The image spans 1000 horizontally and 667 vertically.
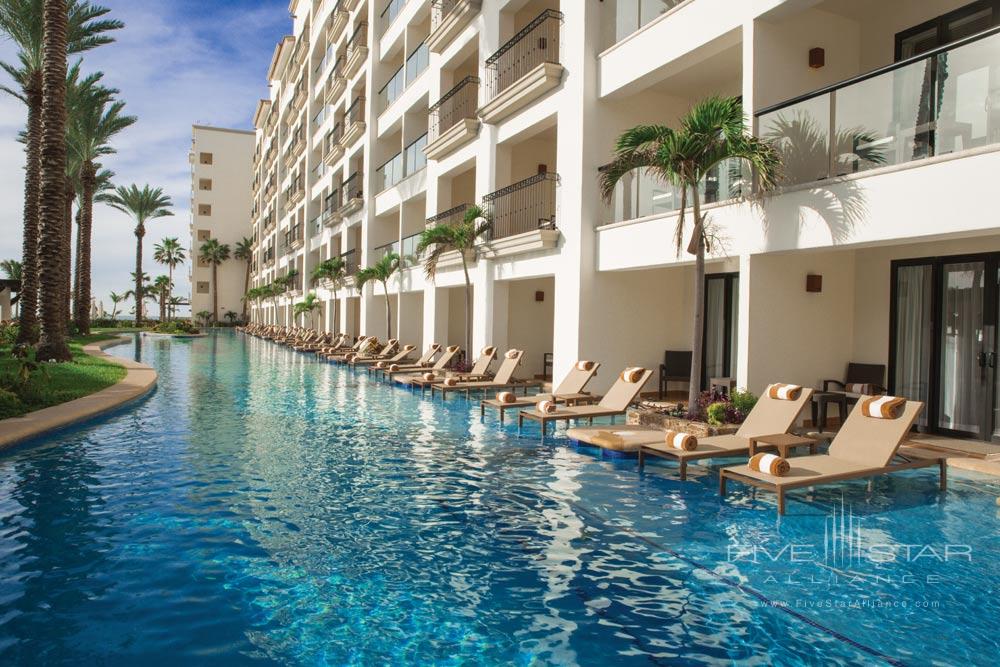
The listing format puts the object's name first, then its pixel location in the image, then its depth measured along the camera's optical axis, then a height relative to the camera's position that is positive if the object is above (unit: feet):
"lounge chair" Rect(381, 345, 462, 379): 59.16 -2.92
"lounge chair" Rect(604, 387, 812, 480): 24.79 -4.20
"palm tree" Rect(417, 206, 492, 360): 57.52 +8.00
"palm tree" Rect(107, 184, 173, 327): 179.12 +32.04
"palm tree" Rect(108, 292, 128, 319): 308.19 +10.39
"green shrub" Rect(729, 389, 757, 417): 31.19 -3.15
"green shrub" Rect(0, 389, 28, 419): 32.73 -4.38
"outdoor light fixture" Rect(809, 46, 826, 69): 33.45 +13.86
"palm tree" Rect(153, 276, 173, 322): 260.13 +13.73
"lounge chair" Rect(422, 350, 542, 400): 47.78 -3.88
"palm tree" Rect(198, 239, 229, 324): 242.17 +24.43
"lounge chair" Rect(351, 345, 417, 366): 67.26 -3.33
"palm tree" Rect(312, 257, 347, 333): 101.50 +8.26
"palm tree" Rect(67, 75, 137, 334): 105.81 +27.49
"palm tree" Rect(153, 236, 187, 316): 276.62 +28.29
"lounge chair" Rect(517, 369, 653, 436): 33.24 -3.96
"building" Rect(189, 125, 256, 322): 248.73 +45.24
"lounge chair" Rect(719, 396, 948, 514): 20.47 -4.15
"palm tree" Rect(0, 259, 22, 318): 216.74 +16.60
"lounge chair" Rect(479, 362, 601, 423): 37.73 -3.70
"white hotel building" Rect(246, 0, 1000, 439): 26.43 +7.56
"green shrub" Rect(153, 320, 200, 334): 147.95 -1.32
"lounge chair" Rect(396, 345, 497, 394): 51.26 -3.66
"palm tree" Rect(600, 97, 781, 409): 29.73 +8.23
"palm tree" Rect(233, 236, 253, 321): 249.75 +26.59
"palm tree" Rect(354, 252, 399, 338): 78.69 +6.60
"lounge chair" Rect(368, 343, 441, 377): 62.98 -3.52
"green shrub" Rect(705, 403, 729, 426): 30.55 -3.69
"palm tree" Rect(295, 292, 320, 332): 119.55 +3.67
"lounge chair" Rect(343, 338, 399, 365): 72.02 -3.22
